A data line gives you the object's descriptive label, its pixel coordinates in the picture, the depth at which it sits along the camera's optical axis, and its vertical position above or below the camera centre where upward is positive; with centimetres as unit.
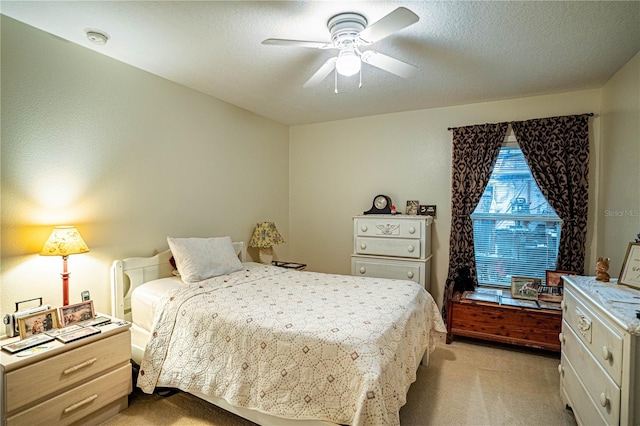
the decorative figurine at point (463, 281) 363 -80
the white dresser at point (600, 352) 139 -71
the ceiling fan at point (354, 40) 175 +101
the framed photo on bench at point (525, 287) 333 -79
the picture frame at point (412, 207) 400 +3
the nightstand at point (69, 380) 170 -101
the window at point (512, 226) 352 -18
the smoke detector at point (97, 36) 219 +117
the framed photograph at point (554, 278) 330 -68
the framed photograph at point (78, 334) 194 -78
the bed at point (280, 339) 163 -77
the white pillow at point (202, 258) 275 -45
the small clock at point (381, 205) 412 +5
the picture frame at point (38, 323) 195 -72
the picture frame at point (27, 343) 180 -78
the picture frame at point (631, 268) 189 -34
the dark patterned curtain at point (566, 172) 325 +40
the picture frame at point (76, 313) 213 -71
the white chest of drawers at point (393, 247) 365 -44
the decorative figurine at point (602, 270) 208 -38
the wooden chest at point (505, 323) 303 -110
